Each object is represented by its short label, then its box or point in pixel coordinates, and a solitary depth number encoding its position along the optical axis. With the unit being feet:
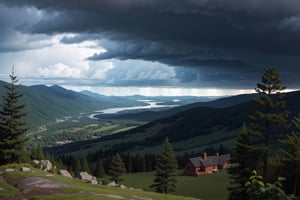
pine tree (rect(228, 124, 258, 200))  178.50
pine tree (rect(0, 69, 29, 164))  190.90
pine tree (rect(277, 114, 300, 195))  163.12
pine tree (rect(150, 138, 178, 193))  266.57
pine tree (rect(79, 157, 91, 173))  442.50
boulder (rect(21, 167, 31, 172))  138.61
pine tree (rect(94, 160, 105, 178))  445.78
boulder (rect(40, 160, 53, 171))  186.10
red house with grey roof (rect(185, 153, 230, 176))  460.55
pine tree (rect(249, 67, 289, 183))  145.28
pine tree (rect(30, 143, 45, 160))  329.93
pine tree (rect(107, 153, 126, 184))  325.21
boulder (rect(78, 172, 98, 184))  183.01
